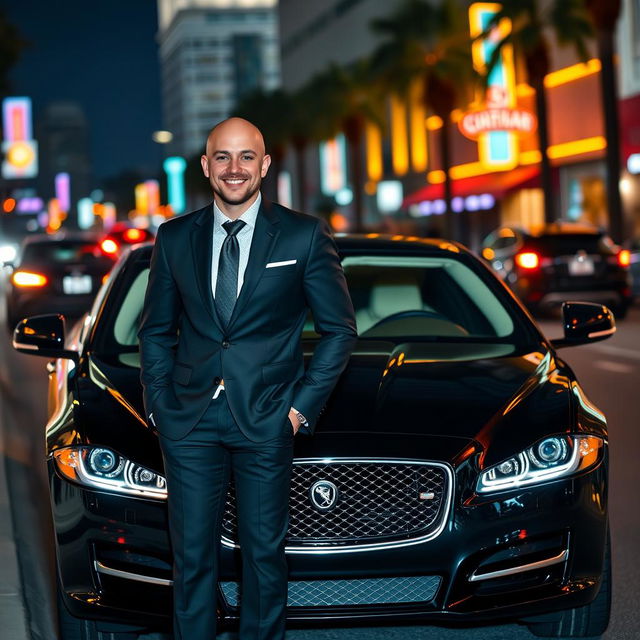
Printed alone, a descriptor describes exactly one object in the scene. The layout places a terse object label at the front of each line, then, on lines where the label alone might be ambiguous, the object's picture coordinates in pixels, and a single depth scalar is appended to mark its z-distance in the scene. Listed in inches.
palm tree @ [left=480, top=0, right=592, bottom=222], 1556.3
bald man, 151.6
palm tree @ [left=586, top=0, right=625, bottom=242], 1282.0
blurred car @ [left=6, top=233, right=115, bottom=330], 808.3
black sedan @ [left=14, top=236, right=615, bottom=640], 172.4
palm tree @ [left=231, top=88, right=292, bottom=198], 3533.5
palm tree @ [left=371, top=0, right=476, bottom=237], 2091.5
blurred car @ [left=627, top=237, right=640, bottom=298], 912.3
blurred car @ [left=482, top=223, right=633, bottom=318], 847.1
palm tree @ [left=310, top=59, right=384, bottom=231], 2647.6
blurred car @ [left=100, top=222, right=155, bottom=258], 1215.6
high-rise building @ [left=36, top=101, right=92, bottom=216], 6618.1
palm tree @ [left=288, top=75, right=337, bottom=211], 2876.5
